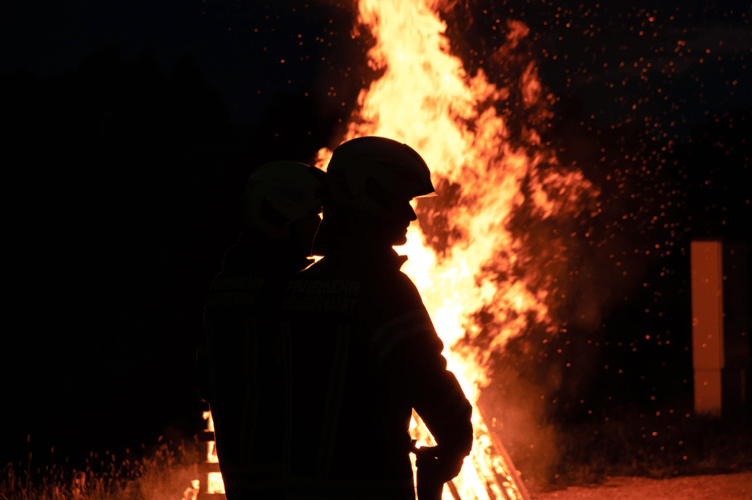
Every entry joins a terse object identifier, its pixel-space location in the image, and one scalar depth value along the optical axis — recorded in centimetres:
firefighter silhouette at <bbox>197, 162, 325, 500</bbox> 732
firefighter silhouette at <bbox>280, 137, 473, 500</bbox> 494
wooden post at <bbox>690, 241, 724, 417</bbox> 2162
